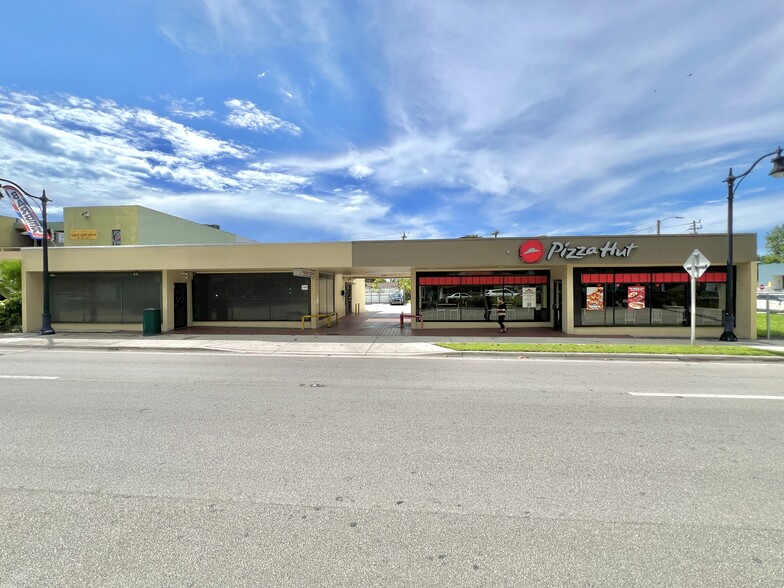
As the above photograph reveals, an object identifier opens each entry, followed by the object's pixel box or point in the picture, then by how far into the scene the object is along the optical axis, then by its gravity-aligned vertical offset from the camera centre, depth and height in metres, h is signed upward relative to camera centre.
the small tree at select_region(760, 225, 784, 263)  74.56 +8.56
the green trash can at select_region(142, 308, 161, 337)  15.87 -1.17
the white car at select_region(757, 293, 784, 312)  29.28 -1.09
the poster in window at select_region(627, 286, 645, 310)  15.95 -0.26
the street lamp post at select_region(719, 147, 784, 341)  13.58 -0.24
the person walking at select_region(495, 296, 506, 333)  16.31 -0.90
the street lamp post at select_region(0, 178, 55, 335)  16.25 -0.65
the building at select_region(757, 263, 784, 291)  54.43 +2.29
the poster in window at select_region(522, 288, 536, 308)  17.84 -0.32
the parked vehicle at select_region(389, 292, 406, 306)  44.72 -0.75
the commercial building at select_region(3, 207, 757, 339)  15.40 +0.42
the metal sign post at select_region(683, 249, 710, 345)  12.23 +0.78
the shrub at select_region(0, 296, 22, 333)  18.23 -0.95
